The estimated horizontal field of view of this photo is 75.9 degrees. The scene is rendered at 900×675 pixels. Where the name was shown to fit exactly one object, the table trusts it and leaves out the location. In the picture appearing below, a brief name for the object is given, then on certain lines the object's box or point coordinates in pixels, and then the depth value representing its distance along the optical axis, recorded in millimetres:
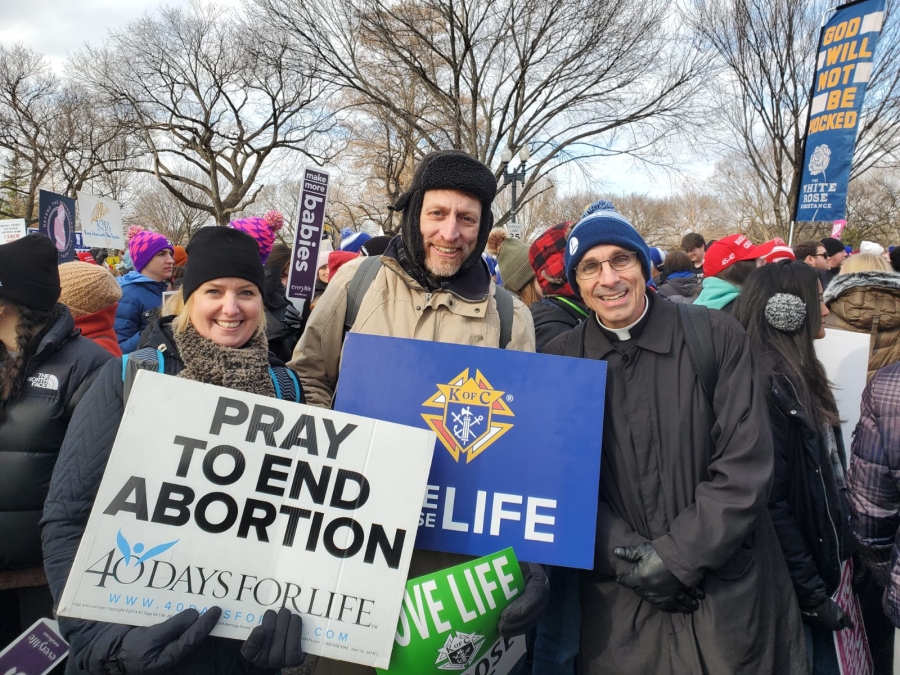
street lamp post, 17000
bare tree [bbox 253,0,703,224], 16391
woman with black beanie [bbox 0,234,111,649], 2256
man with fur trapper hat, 2150
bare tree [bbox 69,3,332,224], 25672
